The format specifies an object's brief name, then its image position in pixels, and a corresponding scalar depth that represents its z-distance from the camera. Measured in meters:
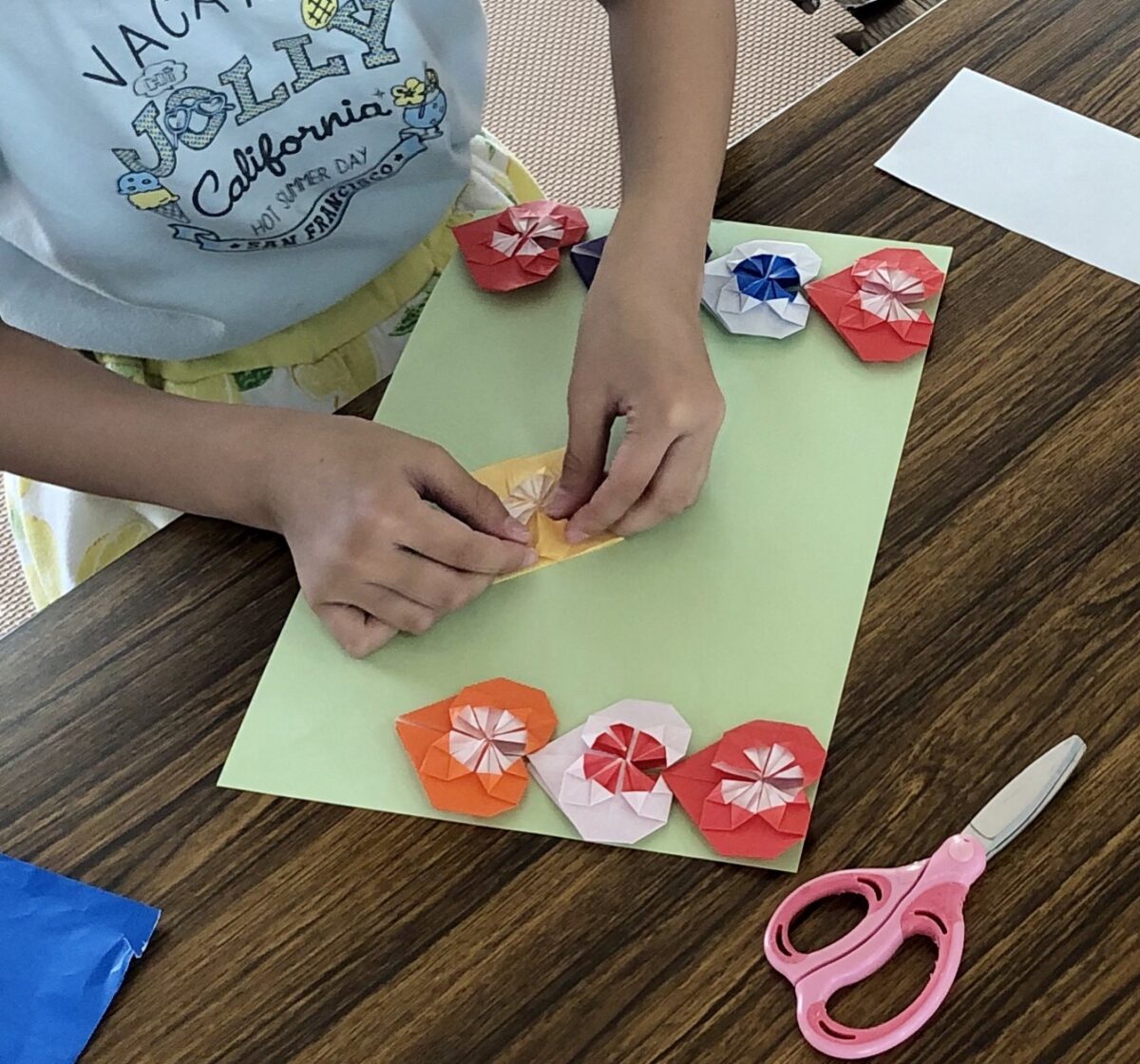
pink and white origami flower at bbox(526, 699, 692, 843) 0.48
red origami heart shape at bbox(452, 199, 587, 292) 0.65
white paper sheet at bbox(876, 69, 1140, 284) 0.63
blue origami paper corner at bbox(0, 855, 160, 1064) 0.47
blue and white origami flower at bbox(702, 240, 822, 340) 0.62
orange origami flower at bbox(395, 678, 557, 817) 0.50
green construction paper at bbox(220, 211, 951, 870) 0.51
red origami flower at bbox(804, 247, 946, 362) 0.60
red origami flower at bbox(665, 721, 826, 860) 0.47
